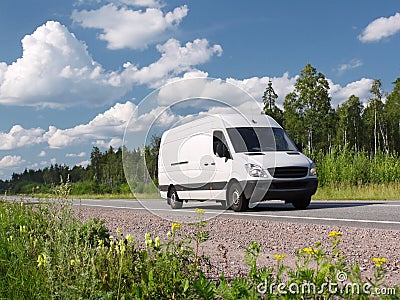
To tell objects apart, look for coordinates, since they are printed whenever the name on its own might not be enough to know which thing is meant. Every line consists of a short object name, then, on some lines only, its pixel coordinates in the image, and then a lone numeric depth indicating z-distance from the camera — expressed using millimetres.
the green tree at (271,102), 66500
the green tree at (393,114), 67744
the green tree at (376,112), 70062
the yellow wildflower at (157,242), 3977
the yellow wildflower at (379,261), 2812
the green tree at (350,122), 71419
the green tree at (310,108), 62031
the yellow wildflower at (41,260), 3871
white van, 11961
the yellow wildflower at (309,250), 3188
